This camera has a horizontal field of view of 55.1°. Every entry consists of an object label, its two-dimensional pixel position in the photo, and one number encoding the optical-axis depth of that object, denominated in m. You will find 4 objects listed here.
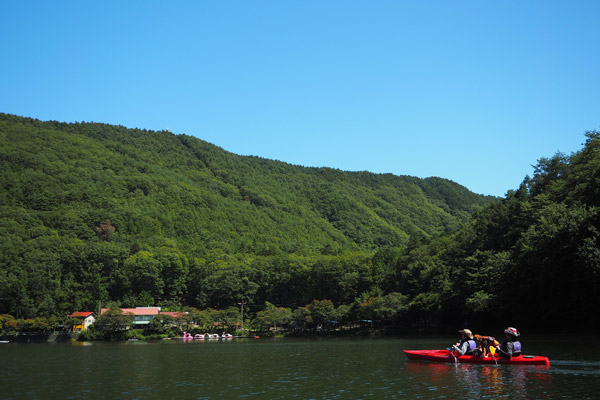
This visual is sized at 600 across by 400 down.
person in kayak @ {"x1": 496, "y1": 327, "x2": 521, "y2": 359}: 30.20
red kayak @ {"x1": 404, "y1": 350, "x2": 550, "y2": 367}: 29.27
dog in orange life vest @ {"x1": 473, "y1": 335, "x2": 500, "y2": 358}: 31.31
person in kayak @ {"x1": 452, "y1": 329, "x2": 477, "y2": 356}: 32.59
